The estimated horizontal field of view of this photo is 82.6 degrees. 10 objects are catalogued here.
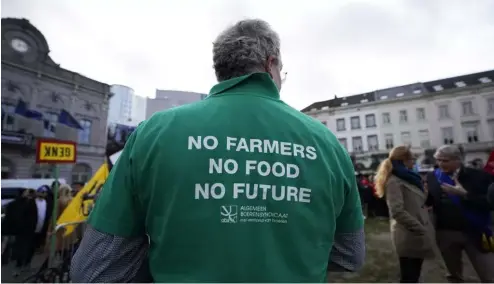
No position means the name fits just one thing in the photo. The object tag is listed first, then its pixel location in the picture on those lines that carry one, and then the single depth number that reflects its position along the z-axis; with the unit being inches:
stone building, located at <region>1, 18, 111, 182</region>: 556.4
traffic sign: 194.1
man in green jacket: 28.2
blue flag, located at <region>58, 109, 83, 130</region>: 400.7
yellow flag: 195.3
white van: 348.2
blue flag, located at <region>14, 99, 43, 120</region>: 567.3
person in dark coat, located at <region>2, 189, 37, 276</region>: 209.6
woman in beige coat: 102.0
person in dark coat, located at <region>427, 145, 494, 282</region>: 107.9
